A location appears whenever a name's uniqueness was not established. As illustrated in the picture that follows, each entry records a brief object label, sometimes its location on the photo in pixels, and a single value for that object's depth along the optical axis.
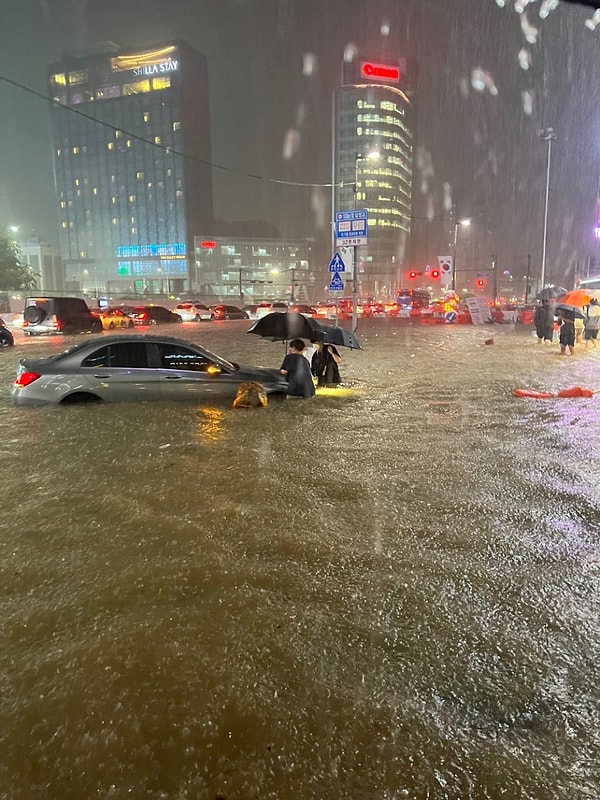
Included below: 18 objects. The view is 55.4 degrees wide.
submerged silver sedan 8.84
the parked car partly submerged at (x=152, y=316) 36.25
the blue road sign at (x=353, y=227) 21.80
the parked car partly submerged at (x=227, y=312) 45.84
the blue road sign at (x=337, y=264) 22.52
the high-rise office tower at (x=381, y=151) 149.62
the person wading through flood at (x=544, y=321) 21.84
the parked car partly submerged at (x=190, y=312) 43.22
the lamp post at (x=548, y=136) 43.03
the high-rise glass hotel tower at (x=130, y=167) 138.62
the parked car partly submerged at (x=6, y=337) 20.95
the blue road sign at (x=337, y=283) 23.03
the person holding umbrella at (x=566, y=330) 18.58
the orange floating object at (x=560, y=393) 10.91
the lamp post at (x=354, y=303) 21.66
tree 60.47
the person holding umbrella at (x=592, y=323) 22.45
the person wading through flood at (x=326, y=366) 11.71
